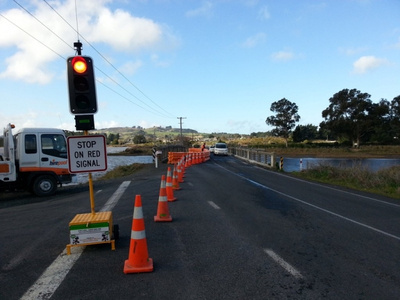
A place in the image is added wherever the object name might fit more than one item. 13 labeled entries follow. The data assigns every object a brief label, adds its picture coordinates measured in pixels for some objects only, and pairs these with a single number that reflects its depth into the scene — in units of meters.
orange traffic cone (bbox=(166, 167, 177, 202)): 11.13
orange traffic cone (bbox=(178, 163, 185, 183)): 17.48
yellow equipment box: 5.78
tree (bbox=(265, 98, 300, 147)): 92.62
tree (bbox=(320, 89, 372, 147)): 74.62
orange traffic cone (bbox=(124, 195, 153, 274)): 5.02
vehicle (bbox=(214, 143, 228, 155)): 53.06
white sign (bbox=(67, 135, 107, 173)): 6.04
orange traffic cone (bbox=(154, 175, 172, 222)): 8.24
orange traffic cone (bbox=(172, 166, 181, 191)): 14.04
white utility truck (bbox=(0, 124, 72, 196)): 13.80
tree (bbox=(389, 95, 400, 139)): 78.81
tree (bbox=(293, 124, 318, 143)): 94.50
